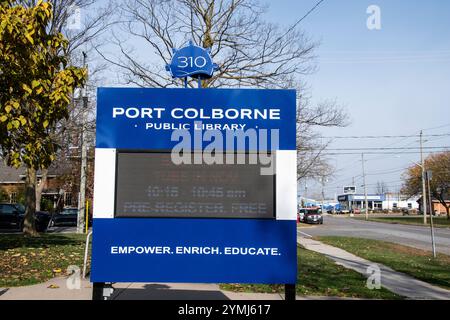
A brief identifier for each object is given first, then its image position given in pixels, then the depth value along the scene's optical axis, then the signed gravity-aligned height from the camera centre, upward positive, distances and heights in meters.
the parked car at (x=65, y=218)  30.92 -0.69
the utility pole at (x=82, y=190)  22.78 +0.85
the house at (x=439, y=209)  107.96 +0.24
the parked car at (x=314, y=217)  45.72 -0.75
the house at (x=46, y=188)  44.34 +1.94
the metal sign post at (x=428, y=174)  14.94 +1.14
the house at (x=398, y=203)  128.74 +1.80
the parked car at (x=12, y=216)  25.52 -0.47
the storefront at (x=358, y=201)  105.54 +2.03
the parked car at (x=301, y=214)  49.25 -0.54
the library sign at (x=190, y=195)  5.47 +0.15
